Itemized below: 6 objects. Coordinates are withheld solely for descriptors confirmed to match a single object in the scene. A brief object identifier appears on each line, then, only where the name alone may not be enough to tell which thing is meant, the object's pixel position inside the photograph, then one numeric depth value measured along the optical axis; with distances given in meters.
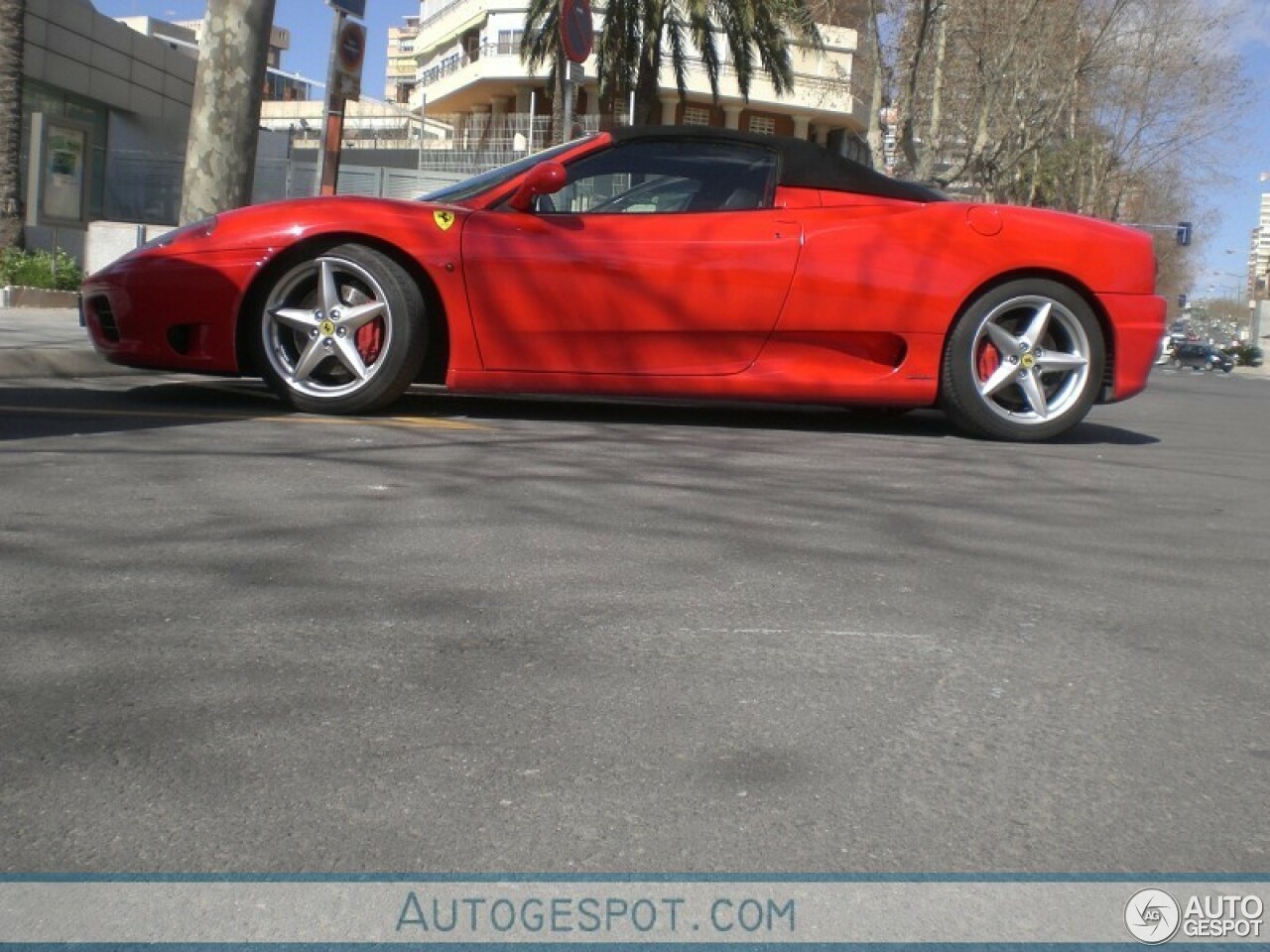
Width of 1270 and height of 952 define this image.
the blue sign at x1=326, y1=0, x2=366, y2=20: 9.76
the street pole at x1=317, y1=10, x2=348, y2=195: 9.77
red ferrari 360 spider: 6.32
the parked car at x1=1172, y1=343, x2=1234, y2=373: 54.94
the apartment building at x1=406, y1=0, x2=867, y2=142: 60.03
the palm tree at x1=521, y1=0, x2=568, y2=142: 35.59
